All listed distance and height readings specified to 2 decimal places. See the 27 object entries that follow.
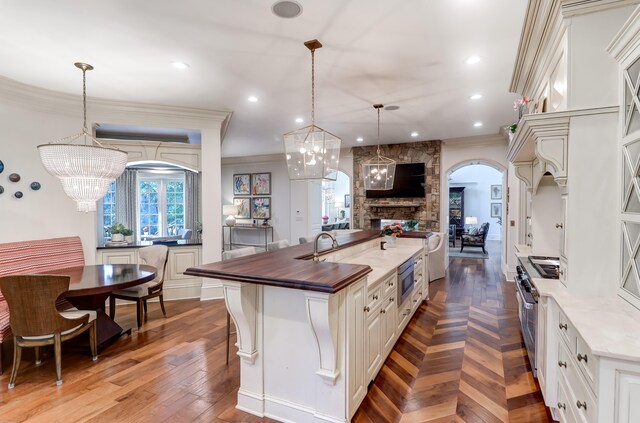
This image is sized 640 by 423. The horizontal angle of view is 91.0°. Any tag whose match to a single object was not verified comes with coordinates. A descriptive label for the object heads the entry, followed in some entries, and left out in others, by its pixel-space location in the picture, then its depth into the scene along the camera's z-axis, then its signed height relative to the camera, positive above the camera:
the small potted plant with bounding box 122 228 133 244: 4.73 -0.42
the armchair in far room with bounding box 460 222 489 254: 9.04 -0.86
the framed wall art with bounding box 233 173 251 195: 9.16 +0.70
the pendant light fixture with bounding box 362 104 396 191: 4.84 +0.54
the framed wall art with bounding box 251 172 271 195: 8.88 +0.70
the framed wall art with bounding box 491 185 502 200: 12.60 +0.64
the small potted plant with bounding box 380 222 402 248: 4.54 -0.37
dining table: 2.89 -0.72
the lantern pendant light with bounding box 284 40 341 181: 2.79 +0.50
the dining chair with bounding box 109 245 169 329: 3.65 -0.96
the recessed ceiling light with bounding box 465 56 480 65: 3.00 +1.43
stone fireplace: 7.05 +0.20
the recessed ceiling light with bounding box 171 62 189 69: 3.12 +1.43
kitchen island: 1.87 -0.83
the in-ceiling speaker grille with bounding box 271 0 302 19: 2.17 +1.41
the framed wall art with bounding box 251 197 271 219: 8.91 +0.00
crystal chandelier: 2.69 +0.36
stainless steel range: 2.36 -0.65
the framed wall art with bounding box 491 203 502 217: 12.59 -0.04
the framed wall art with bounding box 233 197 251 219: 9.17 -0.01
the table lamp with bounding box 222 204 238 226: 8.88 -0.12
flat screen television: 7.15 +0.61
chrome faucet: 2.48 -0.37
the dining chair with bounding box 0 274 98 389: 2.41 -0.83
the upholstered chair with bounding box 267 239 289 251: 4.20 -0.51
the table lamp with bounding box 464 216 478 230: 11.10 -0.46
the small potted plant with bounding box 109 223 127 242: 4.65 -0.38
